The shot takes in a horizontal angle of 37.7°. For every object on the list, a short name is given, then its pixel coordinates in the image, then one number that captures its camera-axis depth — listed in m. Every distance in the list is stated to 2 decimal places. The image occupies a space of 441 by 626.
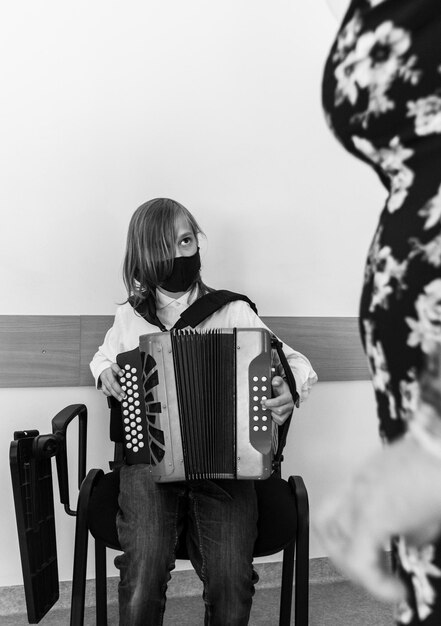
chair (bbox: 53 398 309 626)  1.53
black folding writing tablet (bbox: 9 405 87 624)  1.56
